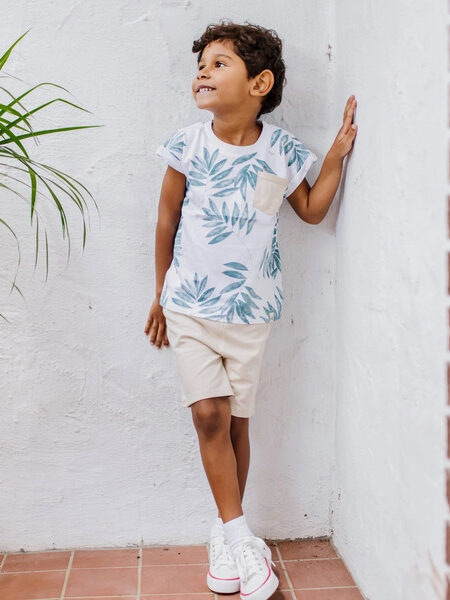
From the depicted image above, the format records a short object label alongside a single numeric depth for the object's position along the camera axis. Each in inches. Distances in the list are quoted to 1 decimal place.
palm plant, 71.2
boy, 66.9
